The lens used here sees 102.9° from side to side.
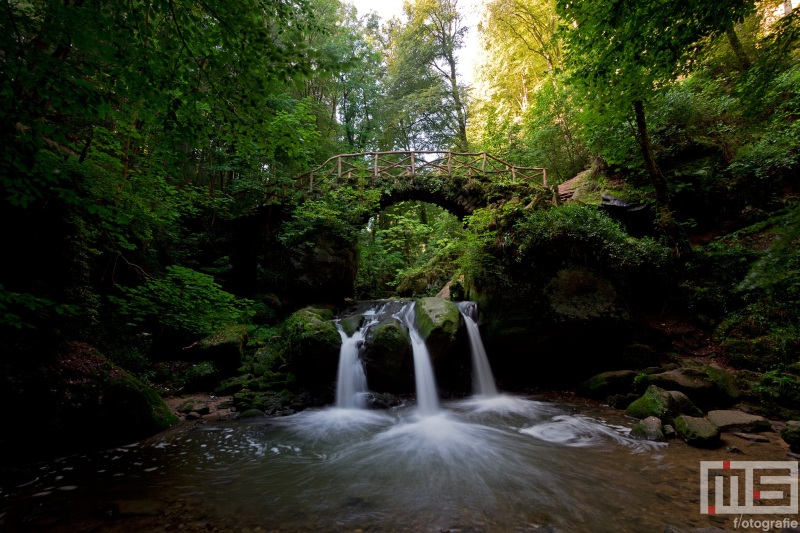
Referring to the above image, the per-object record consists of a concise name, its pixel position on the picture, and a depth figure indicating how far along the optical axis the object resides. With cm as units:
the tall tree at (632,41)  385
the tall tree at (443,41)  1836
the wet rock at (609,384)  608
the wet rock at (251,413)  587
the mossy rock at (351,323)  843
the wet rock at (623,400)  568
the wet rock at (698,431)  390
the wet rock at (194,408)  571
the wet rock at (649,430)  425
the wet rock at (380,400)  675
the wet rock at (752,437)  395
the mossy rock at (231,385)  686
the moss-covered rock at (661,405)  468
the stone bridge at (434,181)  1168
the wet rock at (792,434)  366
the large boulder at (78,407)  368
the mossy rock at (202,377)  691
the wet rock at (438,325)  724
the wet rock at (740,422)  420
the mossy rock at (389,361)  713
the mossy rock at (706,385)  501
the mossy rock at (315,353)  720
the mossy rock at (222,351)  761
